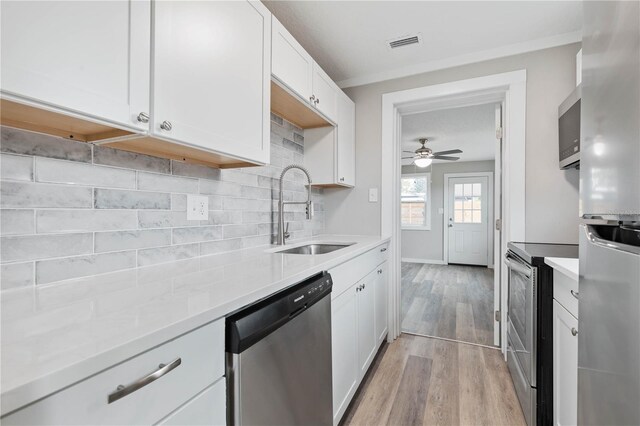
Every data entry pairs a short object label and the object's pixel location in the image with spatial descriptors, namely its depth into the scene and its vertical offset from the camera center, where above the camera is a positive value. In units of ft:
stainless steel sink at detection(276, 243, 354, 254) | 6.66 -0.82
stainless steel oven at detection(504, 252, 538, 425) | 4.74 -2.08
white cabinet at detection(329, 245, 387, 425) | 4.72 -2.04
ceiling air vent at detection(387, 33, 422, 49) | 6.80 +4.00
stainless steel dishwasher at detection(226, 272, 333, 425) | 2.54 -1.49
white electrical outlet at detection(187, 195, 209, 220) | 4.62 +0.07
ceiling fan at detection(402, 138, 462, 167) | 14.07 +2.75
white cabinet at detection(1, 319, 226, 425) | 1.44 -1.03
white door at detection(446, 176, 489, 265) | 19.65 -0.41
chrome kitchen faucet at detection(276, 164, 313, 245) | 6.37 -0.03
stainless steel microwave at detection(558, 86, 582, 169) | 5.69 +1.70
